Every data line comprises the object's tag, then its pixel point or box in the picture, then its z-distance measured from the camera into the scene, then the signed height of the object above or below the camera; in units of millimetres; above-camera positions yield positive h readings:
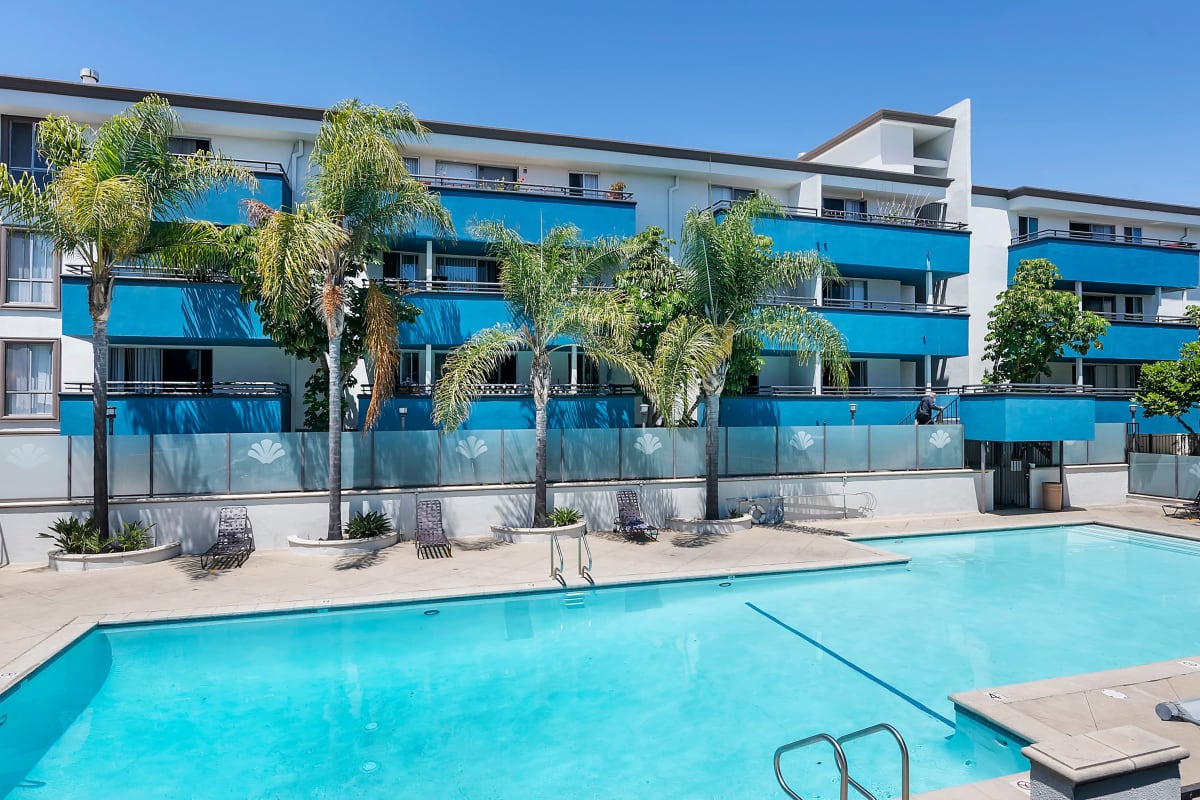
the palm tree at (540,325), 16922 +1874
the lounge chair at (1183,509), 23000 -3573
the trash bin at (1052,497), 24781 -3347
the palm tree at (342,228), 14766 +3779
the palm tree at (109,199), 13664 +3958
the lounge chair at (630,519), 18438 -3149
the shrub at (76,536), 15094 -2933
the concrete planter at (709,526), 19578 -3469
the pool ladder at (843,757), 5309 -2738
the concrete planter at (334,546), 16438 -3409
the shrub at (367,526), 17172 -3075
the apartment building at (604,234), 19516 +4825
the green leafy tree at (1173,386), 22109 +484
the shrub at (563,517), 18656 -3092
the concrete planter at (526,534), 17922 -3397
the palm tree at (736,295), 18188 +2804
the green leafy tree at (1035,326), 25656 +2763
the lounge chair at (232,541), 15703 -3229
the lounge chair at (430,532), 16766 -3199
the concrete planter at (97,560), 14836 -3408
